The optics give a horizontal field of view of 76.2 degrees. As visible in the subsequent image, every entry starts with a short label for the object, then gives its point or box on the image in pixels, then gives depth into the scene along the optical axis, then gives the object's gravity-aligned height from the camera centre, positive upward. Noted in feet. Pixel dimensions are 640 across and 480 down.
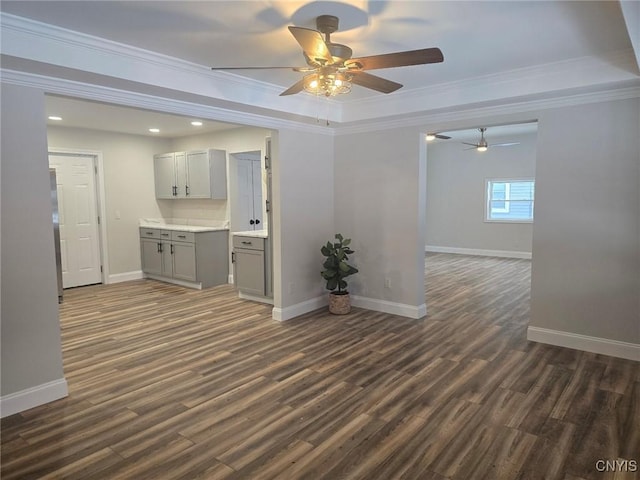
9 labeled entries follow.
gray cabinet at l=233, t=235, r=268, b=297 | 17.85 -2.83
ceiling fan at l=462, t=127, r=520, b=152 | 26.59 +4.03
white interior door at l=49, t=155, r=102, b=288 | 21.36 -0.84
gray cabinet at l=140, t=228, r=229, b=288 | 21.12 -2.86
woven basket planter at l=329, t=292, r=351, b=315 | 16.63 -4.17
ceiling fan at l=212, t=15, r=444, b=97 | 7.60 +2.80
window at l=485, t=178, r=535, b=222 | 30.19 +0.03
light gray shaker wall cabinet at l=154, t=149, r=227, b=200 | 22.08 +1.59
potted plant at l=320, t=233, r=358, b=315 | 16.29 -2.81
